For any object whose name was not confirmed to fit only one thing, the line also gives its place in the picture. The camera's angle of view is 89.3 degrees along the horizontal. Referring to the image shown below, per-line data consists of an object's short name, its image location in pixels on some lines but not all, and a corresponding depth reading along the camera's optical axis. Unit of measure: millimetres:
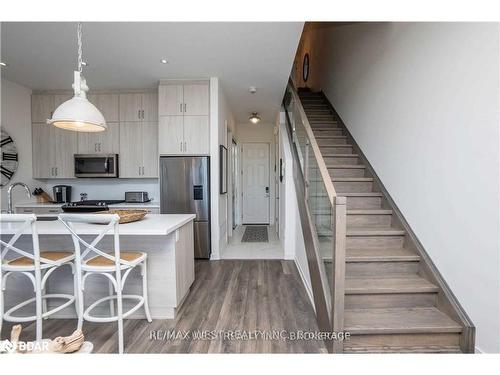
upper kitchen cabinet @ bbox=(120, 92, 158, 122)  4285
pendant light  1937
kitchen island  2260
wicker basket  2210
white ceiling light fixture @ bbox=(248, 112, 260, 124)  5784
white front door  6836
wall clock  3847
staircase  1812
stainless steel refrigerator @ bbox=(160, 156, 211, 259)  3881
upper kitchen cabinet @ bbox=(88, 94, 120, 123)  4270
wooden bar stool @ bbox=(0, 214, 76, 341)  1693
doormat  5238
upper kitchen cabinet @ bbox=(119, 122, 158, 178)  4297
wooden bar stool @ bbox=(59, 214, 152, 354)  1717
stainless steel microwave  4203
